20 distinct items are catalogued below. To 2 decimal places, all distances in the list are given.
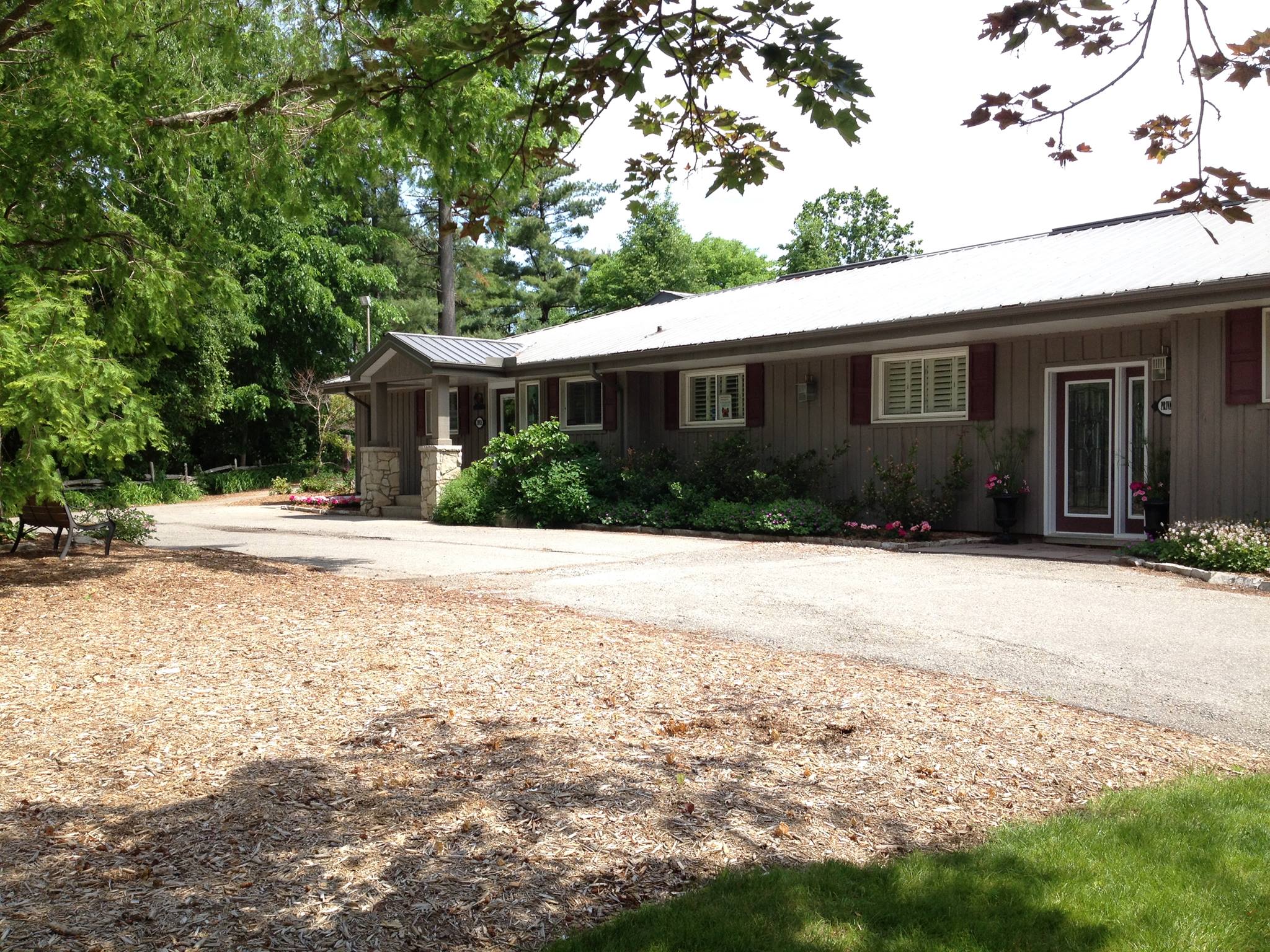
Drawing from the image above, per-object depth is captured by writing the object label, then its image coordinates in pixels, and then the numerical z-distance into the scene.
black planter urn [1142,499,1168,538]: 10.99
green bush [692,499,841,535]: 13.09
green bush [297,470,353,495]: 27.53
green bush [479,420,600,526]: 15.75
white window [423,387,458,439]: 20.92
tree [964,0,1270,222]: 3.02
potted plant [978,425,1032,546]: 12.37
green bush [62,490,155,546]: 10.82
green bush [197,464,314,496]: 30.22
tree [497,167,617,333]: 44.00
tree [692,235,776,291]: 56.16
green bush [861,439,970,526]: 12.80
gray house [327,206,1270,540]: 10.38
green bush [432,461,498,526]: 16.86
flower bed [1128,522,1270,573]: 9.09
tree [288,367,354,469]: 31.69
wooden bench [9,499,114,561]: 9.44
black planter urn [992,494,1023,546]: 12.34
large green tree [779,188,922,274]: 46.84
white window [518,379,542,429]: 19.34
